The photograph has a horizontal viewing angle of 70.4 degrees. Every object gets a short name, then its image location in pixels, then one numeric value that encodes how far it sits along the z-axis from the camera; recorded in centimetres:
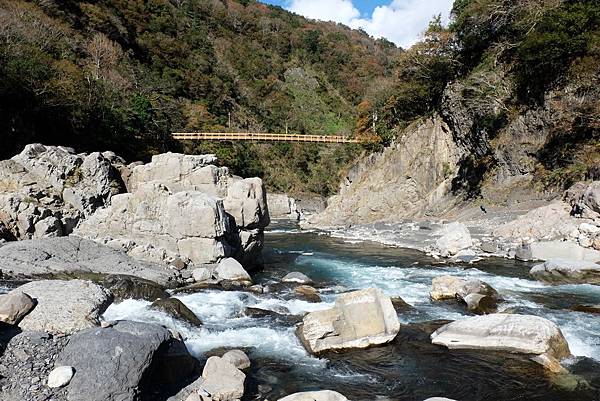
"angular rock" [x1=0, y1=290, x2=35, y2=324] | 755
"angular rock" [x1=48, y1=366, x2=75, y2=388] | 625
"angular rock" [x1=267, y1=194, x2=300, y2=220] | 4850
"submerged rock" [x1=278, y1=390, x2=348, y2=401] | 672
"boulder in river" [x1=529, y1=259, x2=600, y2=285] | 1469
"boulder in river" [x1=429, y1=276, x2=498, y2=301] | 1295
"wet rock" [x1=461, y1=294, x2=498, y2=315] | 1177
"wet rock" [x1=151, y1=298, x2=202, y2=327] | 1063
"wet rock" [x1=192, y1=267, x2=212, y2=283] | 1488
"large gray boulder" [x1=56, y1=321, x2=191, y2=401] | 624
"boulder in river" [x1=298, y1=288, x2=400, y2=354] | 949
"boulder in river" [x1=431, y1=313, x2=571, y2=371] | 873
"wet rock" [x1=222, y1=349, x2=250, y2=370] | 827
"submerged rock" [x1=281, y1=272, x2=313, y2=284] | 1582
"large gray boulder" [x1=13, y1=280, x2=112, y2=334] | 762
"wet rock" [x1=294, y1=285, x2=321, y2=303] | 1319
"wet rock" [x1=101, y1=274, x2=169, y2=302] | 1198
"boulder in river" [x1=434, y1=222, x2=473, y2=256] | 2056
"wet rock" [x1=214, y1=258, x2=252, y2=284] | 1499
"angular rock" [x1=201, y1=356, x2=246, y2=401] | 716
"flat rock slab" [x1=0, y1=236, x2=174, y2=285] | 1348
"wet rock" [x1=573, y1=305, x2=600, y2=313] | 1154
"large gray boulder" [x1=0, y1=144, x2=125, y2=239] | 1606
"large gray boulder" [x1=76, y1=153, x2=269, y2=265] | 1586
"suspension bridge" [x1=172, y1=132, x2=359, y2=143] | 4744
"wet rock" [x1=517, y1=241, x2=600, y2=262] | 1627
